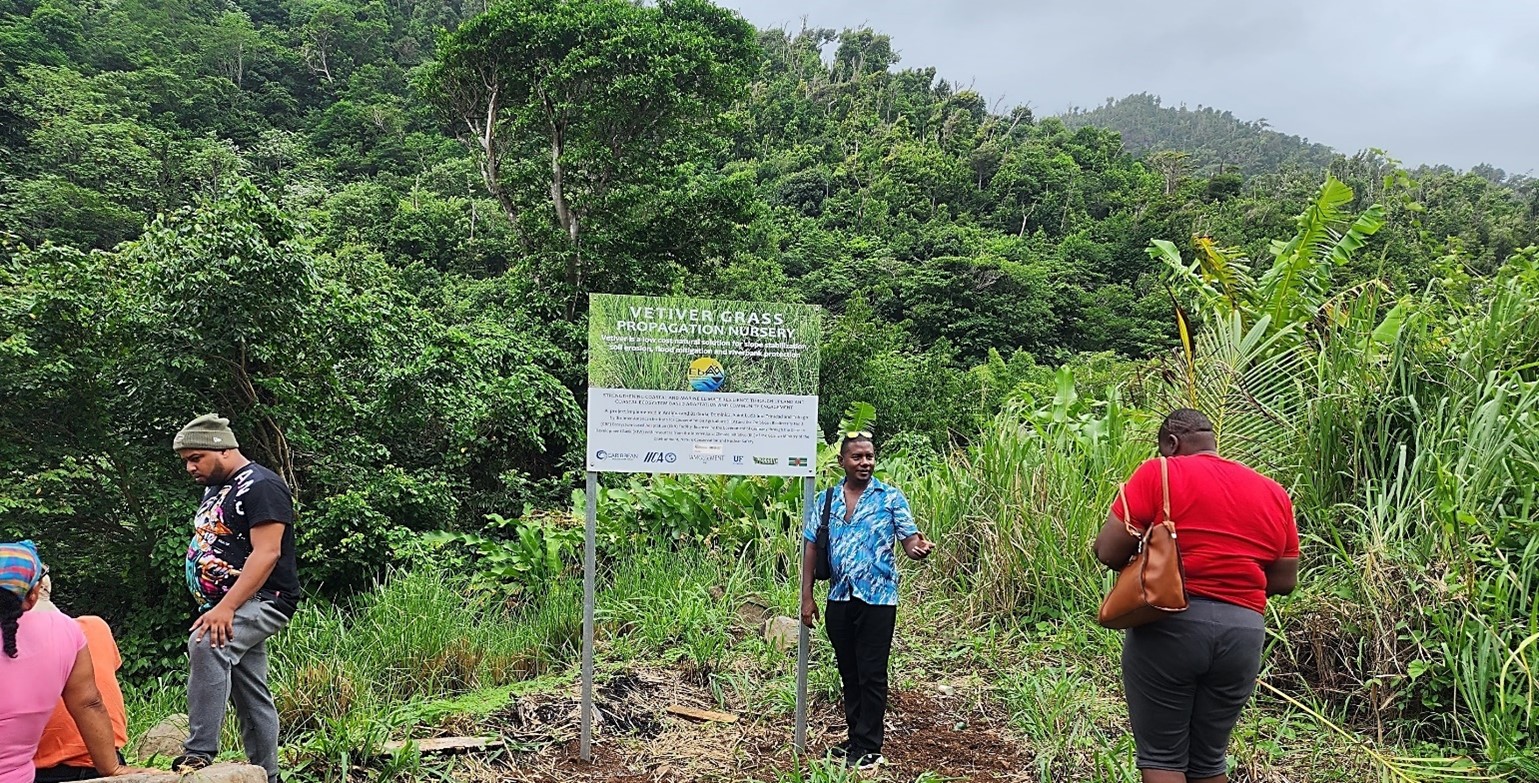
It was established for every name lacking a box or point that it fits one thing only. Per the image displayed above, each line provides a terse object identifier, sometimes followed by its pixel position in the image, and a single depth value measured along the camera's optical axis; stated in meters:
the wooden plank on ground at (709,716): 4.28
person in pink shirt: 2.40
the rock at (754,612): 5.54
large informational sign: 4.00
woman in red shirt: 2.62
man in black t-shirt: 3.07
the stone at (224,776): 2.59
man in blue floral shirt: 3.59
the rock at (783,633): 4.96
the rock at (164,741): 3.97
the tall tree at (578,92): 15.15
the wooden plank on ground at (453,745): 3.67
